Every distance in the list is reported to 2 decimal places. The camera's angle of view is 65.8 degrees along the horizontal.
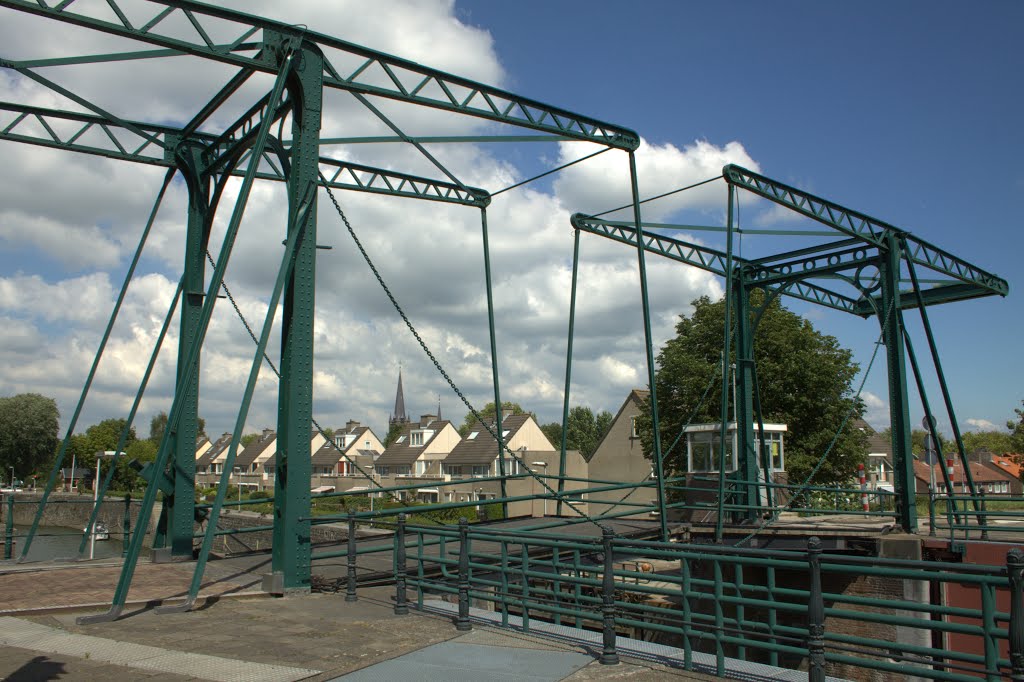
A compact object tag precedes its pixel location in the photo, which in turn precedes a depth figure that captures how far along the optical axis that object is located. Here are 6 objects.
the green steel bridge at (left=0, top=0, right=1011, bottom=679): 6.89
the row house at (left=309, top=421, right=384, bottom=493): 72.64
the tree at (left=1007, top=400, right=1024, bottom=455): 45.09
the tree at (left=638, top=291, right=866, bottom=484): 34.91
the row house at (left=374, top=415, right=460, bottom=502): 78.69
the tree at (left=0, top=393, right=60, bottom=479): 78.19
